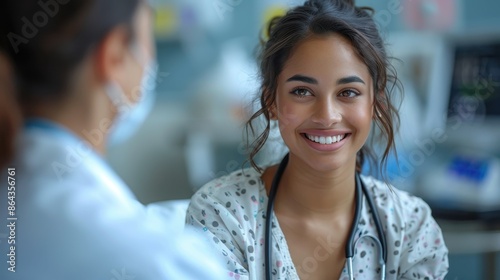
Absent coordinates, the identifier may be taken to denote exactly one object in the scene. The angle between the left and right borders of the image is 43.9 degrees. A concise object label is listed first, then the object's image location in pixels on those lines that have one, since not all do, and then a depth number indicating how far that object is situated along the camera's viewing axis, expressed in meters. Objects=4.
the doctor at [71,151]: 0.73
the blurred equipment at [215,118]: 3.15
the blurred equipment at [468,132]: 1.90
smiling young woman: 1.13
